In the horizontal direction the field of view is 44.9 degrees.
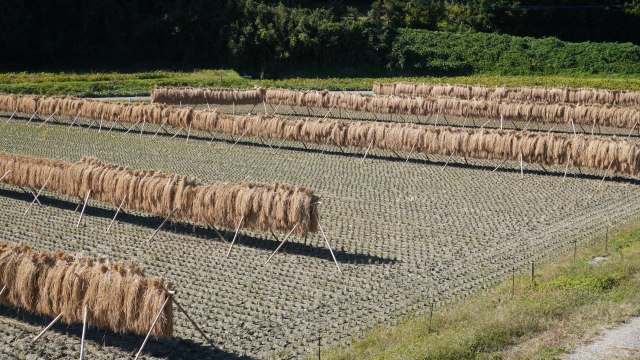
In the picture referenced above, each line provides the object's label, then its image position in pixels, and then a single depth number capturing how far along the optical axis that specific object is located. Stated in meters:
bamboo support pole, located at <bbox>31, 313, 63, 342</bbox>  13.84
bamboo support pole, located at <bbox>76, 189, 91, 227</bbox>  21.74
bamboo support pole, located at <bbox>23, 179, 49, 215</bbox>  23.20
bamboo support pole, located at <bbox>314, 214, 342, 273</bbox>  18.27
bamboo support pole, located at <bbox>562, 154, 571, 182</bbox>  28.34
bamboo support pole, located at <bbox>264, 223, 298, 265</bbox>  18.86
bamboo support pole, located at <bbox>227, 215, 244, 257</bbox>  19.38
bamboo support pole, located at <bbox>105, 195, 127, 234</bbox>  21.42
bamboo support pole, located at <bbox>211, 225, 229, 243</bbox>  20.14
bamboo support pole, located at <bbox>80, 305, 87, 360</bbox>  12.93
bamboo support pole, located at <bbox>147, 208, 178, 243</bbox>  20.41
